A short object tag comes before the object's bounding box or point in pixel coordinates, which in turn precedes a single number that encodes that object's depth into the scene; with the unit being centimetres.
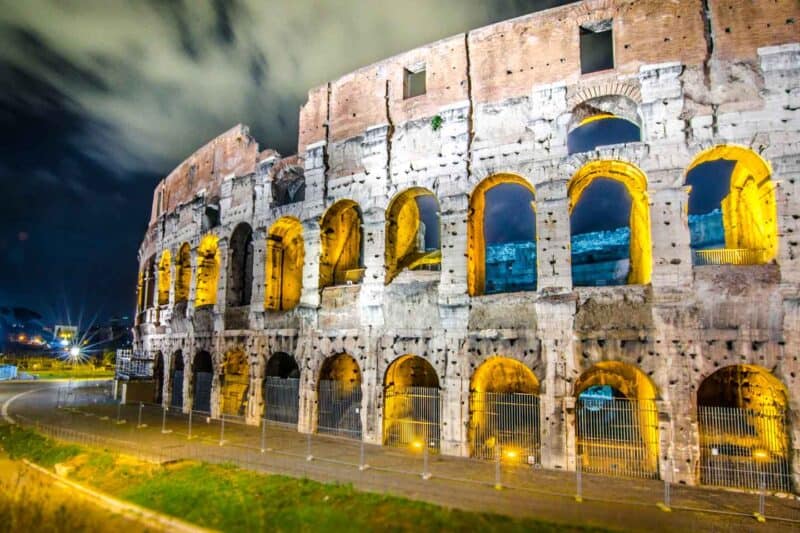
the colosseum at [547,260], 1202
